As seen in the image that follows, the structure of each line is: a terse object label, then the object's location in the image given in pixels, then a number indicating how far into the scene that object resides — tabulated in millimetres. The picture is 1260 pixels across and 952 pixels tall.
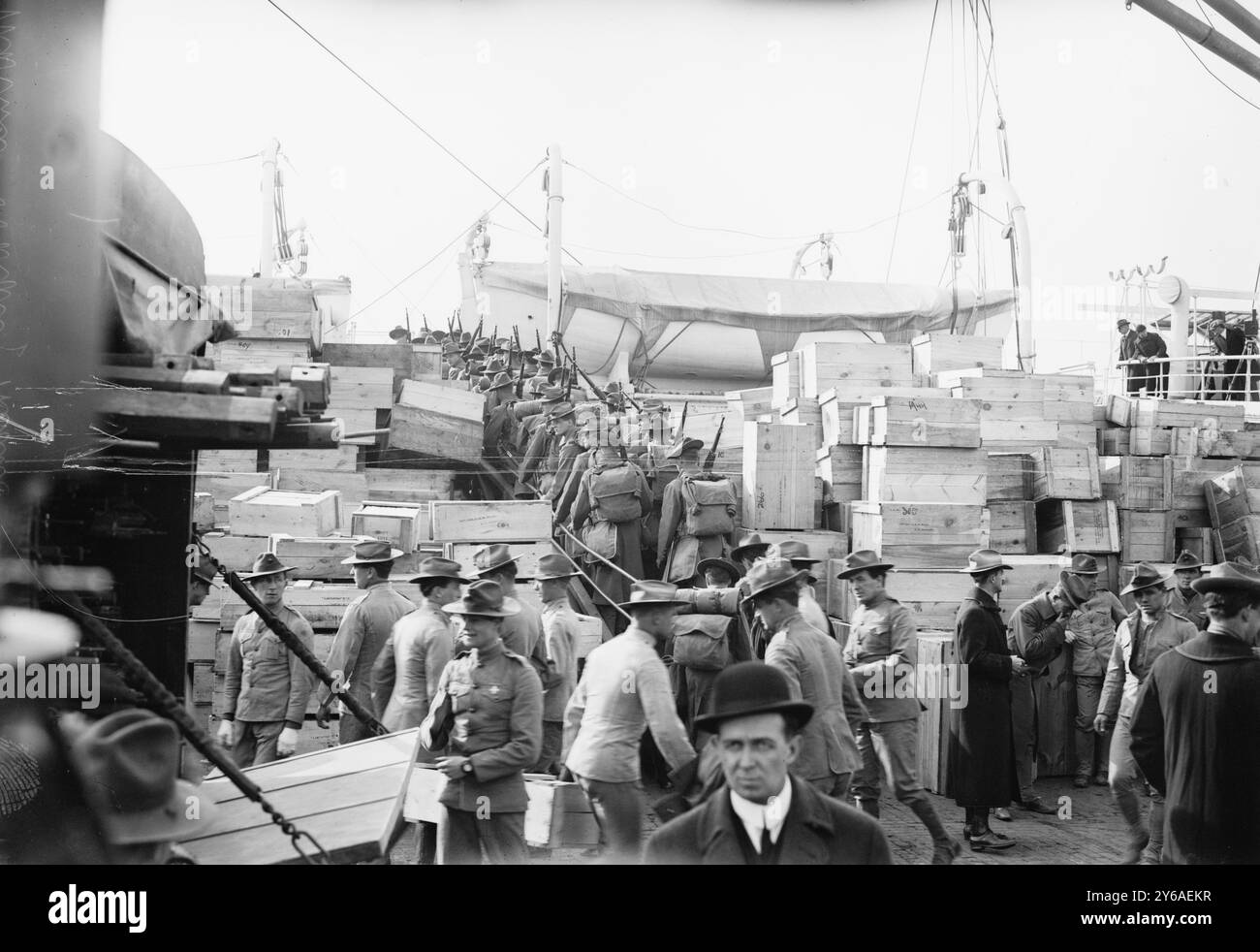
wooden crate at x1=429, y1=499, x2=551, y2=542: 8117
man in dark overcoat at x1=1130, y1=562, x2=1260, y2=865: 4570
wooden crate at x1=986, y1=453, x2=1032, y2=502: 9148
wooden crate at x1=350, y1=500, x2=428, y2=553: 8148
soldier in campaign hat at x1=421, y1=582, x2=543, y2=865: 4941
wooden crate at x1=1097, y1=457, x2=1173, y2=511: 9438
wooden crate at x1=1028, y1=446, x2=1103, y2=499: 9148
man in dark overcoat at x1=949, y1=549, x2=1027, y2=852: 6879
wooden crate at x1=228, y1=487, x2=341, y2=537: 7992
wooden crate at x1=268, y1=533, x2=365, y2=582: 7828
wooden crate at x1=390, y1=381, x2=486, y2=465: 9977
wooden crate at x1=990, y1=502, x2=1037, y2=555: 9047
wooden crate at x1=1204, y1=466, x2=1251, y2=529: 9234
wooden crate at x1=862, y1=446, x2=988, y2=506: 8445
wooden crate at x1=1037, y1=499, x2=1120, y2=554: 9062
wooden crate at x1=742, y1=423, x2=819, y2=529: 9008
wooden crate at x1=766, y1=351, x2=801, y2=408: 10258
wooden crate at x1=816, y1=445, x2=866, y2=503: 9102
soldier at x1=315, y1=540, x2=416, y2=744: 6590
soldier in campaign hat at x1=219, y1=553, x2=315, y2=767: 6574
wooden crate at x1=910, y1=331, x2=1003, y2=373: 10000
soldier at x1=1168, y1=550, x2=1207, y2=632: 7867
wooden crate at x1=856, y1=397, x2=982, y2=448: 8453
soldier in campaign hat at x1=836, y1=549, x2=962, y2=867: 6160
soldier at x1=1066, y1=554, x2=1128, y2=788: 8477
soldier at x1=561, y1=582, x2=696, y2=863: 5219
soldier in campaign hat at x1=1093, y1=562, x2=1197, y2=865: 6883
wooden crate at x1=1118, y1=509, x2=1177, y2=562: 9320
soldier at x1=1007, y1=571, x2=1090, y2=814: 7828
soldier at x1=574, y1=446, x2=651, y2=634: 9039
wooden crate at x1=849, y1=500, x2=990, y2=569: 8164
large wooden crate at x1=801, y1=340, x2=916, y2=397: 9828
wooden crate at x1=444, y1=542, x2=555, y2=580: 8133
